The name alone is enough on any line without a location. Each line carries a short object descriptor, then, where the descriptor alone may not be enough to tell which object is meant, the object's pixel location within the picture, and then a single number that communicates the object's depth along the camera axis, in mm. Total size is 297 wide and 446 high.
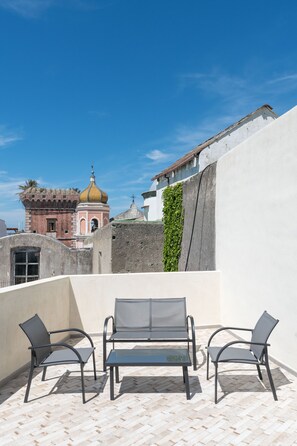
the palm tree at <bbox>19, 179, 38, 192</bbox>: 58088
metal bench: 5398
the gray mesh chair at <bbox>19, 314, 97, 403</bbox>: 3994
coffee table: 3955
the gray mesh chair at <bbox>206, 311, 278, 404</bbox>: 3967
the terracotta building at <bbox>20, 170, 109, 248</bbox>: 37603
